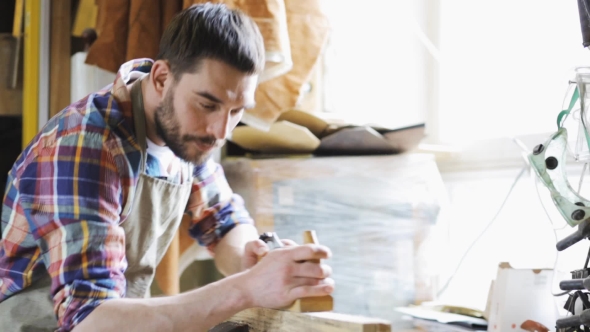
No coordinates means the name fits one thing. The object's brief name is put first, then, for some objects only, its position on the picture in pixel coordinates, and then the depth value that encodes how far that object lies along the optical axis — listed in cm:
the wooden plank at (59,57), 241
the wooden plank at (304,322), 140
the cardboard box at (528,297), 170
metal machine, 149
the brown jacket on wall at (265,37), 194
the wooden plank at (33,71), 240
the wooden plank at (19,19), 256
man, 159
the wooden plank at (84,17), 238
